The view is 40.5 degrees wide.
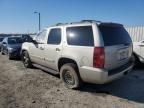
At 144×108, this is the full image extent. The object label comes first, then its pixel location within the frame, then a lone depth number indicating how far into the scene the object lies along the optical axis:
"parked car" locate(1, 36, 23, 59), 12.71
